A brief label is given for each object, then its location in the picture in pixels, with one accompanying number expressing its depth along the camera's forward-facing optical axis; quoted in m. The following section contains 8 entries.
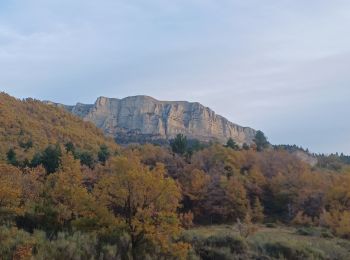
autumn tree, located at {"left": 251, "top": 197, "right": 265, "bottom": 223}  50.47
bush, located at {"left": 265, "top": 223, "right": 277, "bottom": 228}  48.55
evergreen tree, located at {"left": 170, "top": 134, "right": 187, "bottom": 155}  73.84
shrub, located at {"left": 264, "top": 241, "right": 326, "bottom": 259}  30.06
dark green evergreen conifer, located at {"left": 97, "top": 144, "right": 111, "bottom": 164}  65.46
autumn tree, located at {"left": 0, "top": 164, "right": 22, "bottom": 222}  27.27
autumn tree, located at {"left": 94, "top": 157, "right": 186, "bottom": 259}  25.20
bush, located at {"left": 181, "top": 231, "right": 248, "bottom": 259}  28.27
